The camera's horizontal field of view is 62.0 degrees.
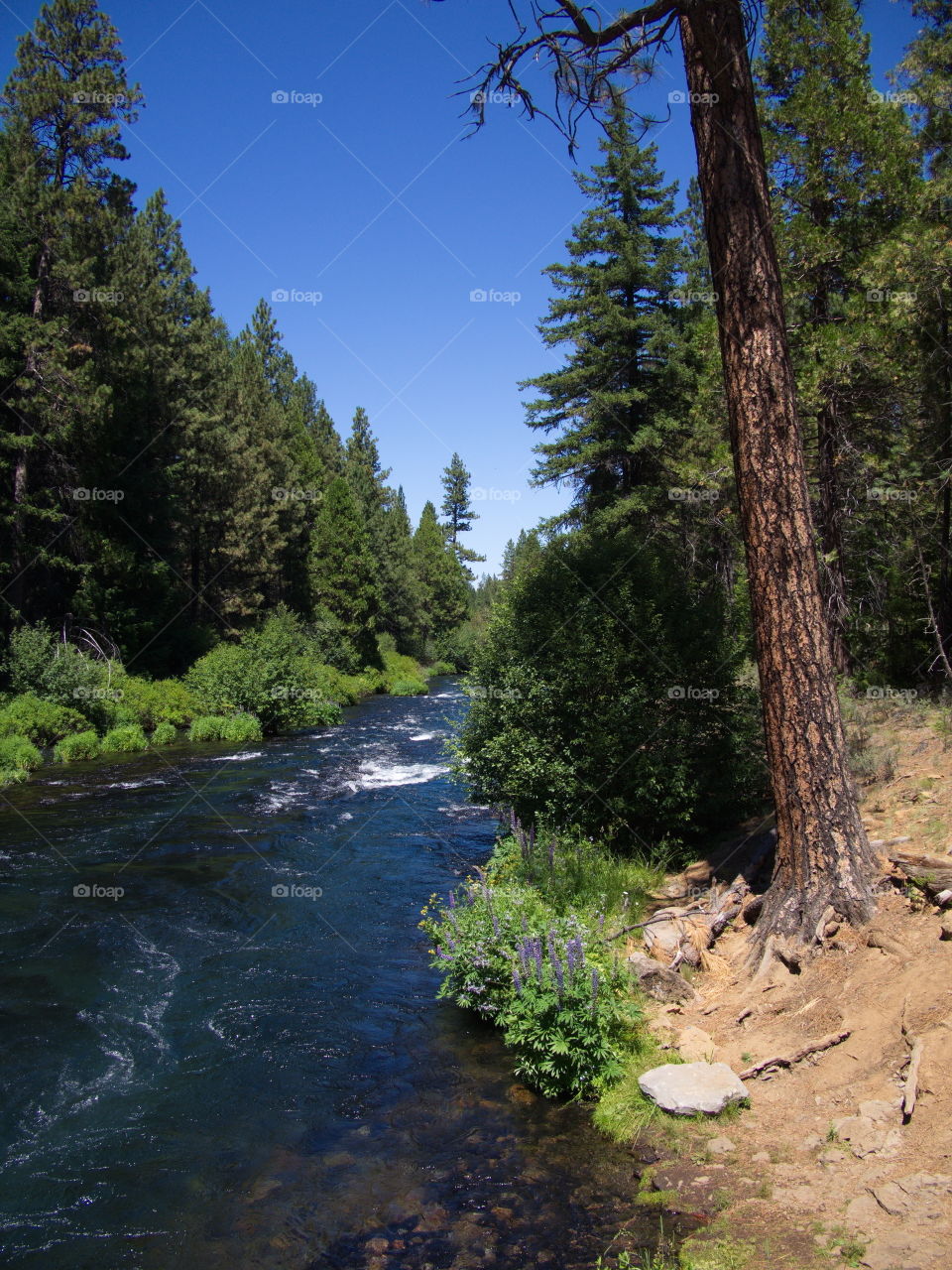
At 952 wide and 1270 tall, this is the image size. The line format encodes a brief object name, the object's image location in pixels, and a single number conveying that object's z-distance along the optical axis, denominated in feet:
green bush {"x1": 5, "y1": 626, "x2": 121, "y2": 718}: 70.28
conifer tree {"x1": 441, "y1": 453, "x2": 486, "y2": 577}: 303.27
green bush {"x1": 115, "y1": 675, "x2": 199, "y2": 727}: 77.56
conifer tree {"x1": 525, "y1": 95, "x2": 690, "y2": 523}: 71.00
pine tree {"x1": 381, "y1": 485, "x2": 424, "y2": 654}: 188.24
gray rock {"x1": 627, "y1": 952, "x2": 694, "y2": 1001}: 20.62
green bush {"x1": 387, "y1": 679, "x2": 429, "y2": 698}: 145.69
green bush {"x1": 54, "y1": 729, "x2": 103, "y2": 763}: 64.44
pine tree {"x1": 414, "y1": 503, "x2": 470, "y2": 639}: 258.98
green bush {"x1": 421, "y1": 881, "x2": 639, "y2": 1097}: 18.13
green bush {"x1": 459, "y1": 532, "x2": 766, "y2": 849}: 31.19
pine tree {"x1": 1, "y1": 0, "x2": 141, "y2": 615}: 74.74
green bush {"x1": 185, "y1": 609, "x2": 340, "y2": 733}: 85.25
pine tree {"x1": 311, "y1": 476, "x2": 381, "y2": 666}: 153.38
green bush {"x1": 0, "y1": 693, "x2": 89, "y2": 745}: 63.62
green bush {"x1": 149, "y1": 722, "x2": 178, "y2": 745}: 74.69
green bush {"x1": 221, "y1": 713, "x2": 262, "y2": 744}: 79.61
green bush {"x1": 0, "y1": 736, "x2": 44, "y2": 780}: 57.16
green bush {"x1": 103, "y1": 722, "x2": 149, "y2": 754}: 69.62
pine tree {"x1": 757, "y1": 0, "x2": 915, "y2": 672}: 38.78
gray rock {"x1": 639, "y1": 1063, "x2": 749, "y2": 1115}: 16.19
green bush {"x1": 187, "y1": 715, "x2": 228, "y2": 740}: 78.67
